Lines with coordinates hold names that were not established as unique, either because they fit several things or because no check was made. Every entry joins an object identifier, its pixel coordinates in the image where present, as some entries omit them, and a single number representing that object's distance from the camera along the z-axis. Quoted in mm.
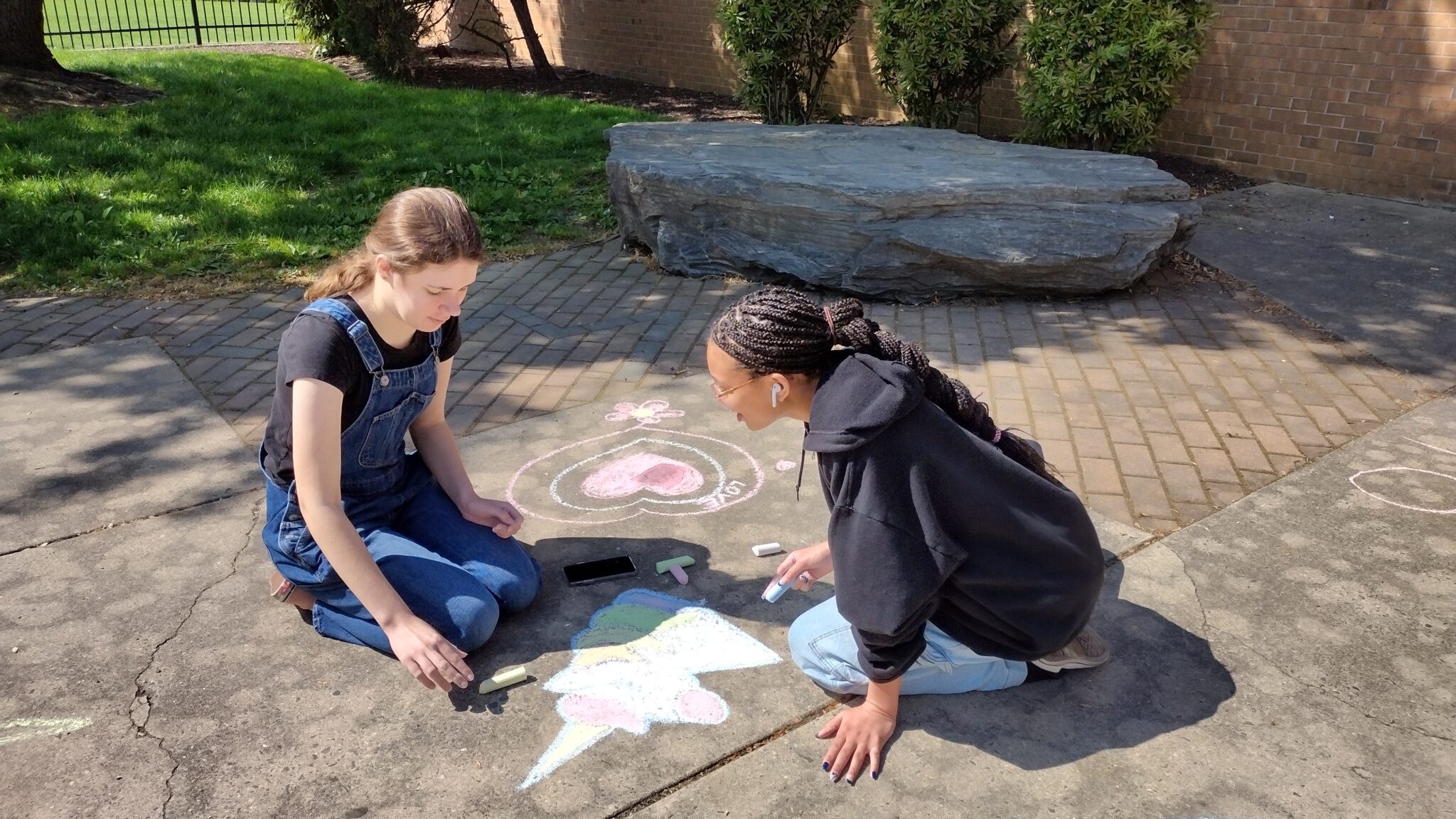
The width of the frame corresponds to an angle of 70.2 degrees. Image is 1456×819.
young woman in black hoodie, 1986
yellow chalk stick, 2506
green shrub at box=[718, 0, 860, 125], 9109
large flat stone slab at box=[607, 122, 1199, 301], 5199
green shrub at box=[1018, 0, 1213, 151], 7266
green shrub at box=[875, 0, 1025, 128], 8203
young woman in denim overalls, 2389
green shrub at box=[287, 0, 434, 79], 11094
